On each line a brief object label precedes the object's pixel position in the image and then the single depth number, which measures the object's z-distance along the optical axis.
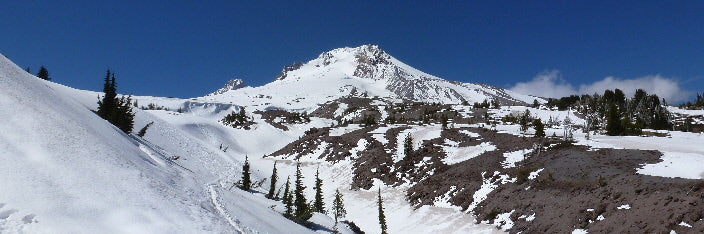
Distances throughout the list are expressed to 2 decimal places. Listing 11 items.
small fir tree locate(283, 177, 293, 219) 20.72
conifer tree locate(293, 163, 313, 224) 20.77
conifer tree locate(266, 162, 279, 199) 27.01
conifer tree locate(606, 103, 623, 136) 45.53
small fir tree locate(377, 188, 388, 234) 26.20
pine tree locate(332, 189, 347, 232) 30.52
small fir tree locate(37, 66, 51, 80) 63.47
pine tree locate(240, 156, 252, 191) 25.66
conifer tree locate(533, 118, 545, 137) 42.28
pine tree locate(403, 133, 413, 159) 45.25
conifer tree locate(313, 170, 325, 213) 28.25
